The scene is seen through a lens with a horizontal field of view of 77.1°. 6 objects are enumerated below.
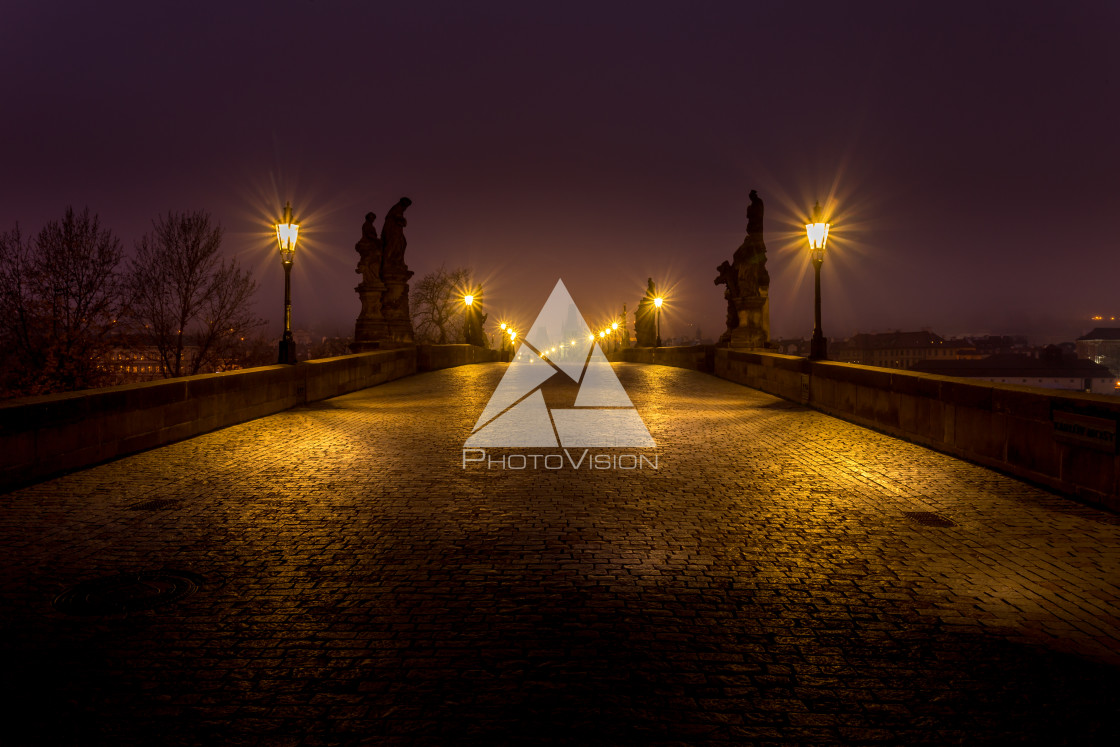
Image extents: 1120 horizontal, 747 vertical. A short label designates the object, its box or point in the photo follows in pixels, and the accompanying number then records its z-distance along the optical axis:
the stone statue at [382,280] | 24.92
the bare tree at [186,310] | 38.88
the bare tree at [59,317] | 31.33
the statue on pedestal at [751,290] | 24.98
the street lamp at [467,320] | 45.72
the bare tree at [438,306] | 72.06
